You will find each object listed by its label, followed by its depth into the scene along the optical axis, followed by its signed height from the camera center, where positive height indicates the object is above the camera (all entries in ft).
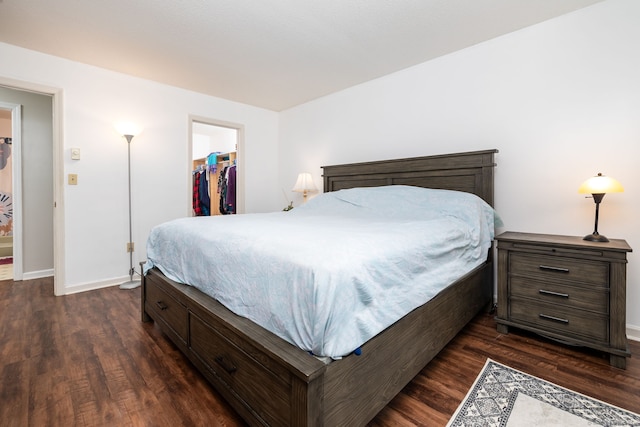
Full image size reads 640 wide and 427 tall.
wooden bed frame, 3.17 -2.03
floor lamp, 10.41 +1.94
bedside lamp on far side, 12.67 +1.10
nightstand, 5.49 -1.65
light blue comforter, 3.33 -0.78
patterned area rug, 4.10 -2.94
